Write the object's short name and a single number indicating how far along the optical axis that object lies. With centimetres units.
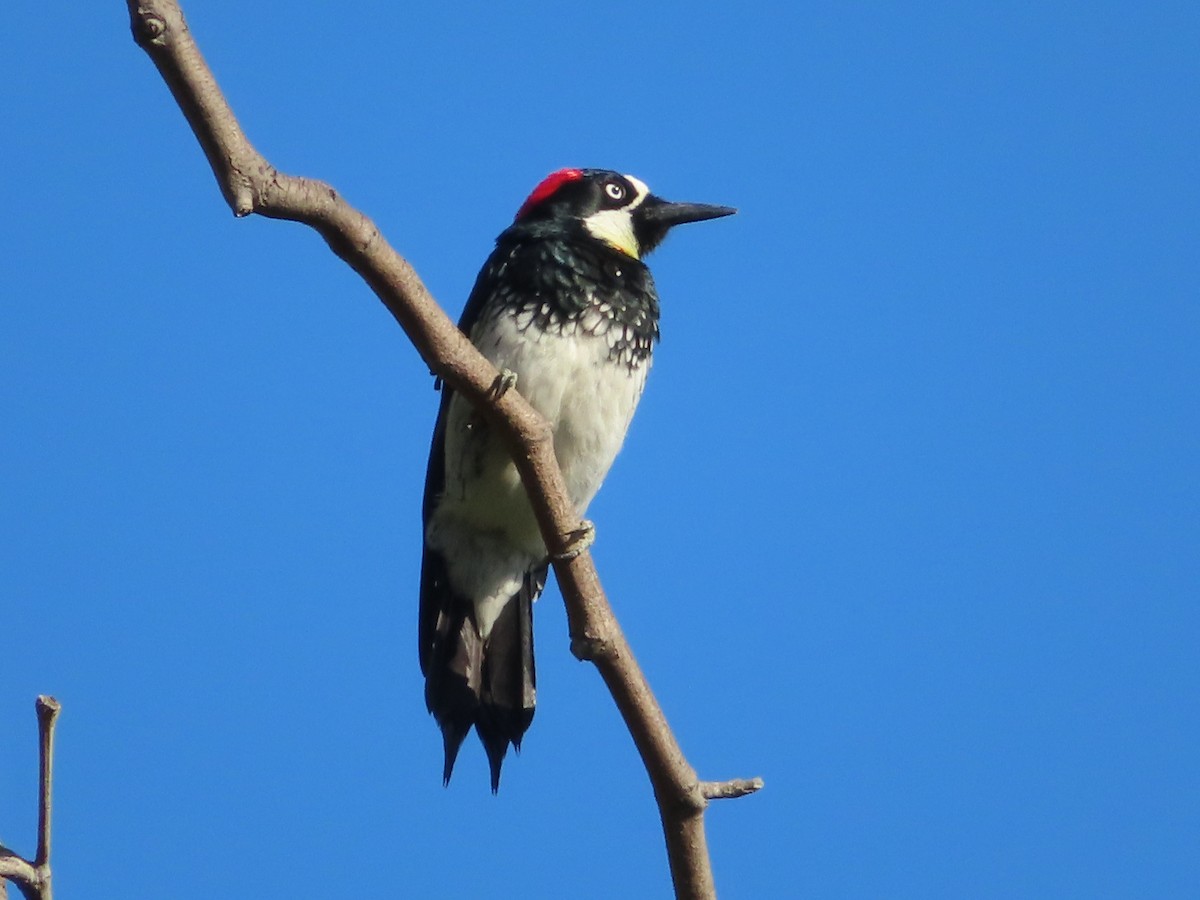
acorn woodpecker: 859
